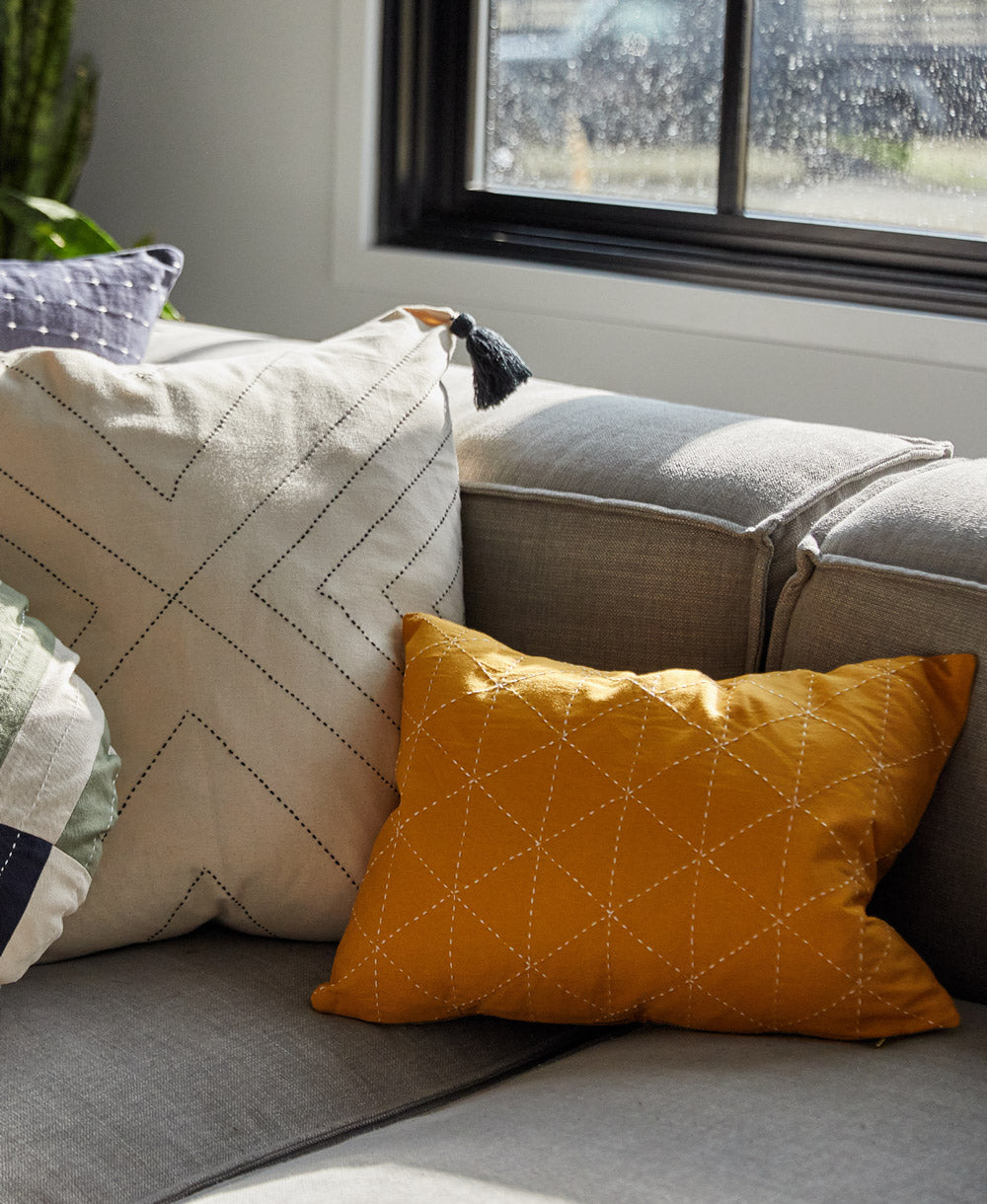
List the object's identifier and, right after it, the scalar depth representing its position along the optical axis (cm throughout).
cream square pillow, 221
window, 325
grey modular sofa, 196
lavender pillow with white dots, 236
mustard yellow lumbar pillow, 207
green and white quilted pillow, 205
